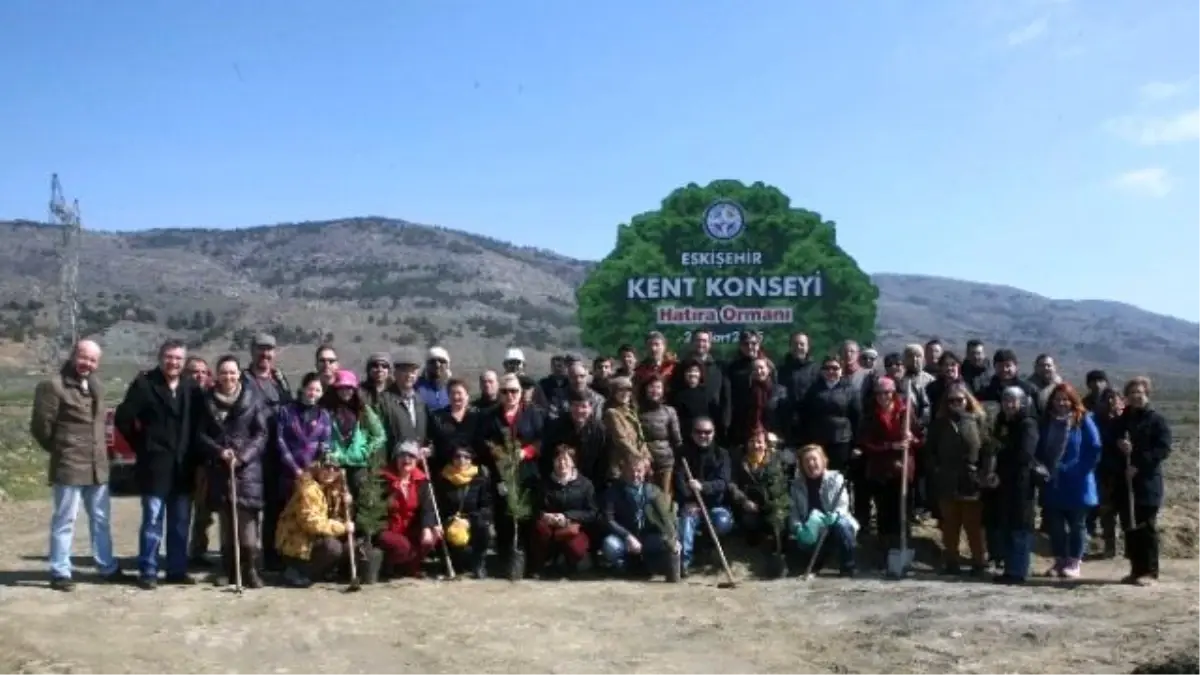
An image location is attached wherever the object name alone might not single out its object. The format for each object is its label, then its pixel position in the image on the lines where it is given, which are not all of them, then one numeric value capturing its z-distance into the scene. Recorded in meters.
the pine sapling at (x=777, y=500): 9.02
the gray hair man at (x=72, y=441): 7.92
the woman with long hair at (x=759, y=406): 9.59
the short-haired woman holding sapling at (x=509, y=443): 8.92
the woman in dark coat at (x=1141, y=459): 8.81
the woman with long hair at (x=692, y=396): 9.47
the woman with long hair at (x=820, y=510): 9.02
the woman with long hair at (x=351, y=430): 8.55
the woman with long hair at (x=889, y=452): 9.27
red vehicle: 14.60
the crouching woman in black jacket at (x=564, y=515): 8.86
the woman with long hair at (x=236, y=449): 8.24
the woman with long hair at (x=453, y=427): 9.01
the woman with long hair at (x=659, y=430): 9.05
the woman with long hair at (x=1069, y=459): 8.79
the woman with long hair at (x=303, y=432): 8.48
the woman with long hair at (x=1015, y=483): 8.66
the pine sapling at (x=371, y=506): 8.34
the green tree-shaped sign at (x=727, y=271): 12.73
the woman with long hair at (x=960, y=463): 8.78
